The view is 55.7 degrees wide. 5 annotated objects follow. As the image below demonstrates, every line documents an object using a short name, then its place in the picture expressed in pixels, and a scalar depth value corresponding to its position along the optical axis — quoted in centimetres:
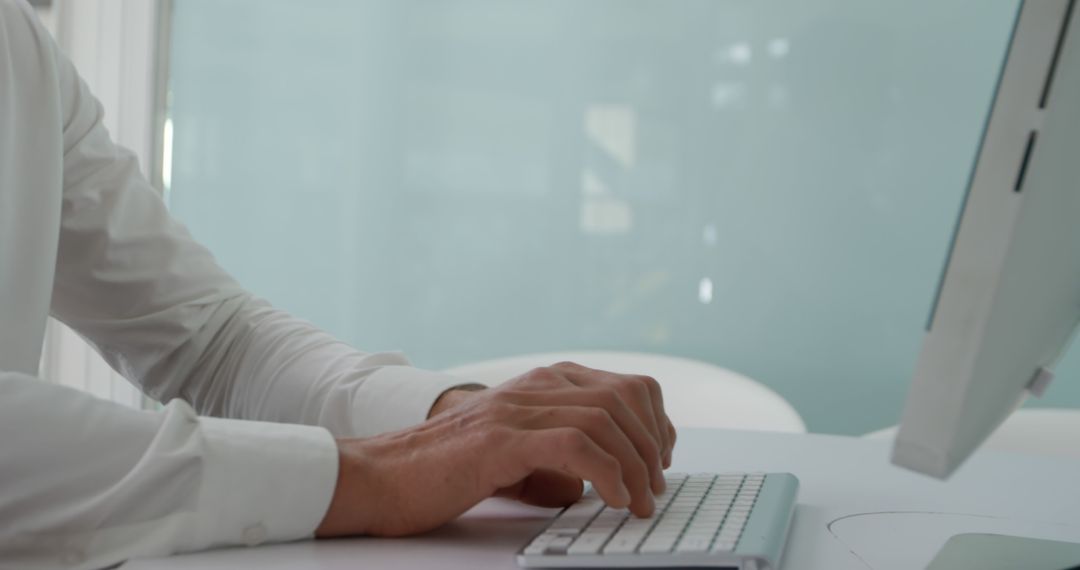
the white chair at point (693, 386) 180
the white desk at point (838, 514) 59
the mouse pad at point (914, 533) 63
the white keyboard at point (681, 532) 53
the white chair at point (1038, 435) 152
